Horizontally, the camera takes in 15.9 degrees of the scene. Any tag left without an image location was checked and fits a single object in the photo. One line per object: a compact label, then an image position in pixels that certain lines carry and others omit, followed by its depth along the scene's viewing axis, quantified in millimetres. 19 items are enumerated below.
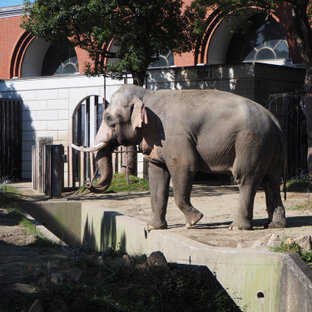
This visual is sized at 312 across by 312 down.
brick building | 31790
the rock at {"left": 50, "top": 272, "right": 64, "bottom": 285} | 9598
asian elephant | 15030
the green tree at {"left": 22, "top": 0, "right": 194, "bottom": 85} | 27450
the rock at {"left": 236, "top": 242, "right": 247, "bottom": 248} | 12599
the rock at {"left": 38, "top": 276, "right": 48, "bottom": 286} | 9587
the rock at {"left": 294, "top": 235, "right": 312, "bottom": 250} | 12154
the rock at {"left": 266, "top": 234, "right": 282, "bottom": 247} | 12294
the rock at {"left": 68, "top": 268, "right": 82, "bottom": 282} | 9912
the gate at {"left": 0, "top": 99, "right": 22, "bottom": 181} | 37701
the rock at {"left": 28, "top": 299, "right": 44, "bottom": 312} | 8573
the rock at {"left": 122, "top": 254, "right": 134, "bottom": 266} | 10909
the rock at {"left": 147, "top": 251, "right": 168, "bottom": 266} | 10610
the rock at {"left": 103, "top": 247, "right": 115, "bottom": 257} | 12081
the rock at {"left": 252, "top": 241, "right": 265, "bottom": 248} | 12428
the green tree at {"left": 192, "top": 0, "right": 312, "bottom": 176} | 26532
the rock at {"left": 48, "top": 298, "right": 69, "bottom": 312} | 8773
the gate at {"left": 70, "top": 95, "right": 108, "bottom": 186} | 34815
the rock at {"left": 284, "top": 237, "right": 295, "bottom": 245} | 11907
